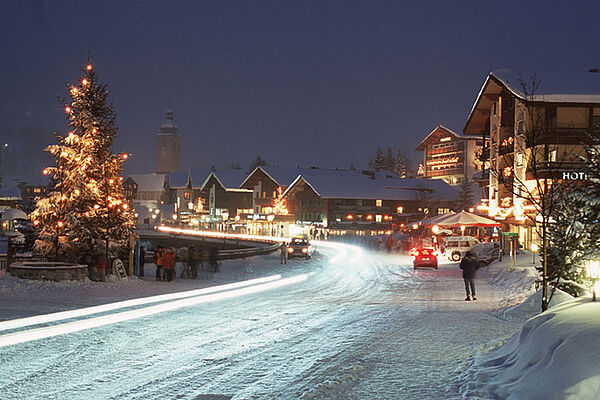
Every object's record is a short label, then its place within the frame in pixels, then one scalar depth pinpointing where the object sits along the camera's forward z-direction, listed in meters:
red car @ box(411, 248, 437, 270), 34.94
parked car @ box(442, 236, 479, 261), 42.22
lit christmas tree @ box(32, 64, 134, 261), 25.70
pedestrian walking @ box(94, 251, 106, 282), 24.02
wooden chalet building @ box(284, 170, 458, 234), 79.81
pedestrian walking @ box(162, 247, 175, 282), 25.89
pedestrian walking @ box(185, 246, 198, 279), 27.52
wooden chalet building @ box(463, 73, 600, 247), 40.97
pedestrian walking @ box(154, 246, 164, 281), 26.26
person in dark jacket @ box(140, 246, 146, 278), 27.66
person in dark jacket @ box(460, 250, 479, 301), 20.66
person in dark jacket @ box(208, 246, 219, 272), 30.83
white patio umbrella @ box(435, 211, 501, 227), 45.53
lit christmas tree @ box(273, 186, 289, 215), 88.29
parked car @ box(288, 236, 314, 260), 41.62
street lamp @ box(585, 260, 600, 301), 11.49
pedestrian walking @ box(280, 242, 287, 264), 38.30
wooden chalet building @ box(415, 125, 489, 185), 106.00
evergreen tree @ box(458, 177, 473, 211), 87.94
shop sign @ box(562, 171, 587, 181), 29.09
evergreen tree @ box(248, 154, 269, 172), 183.50
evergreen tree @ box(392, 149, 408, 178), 148.16
